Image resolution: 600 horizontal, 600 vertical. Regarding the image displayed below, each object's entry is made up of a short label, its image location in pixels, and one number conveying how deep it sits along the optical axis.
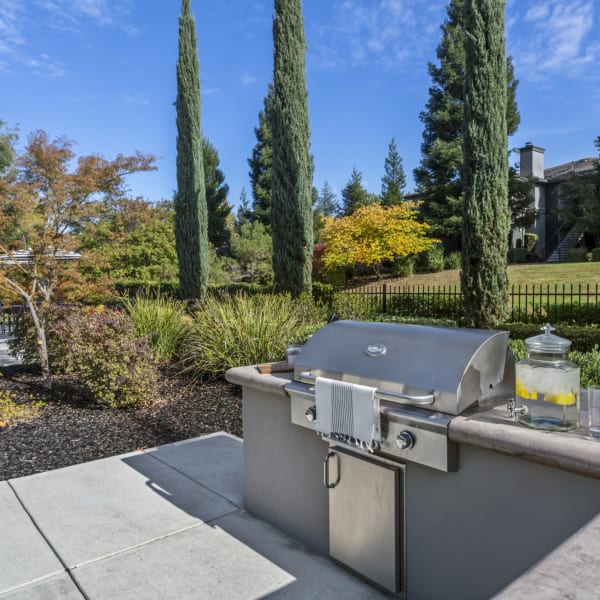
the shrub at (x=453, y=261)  19.88
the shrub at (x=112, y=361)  4.84
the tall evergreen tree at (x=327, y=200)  48.50
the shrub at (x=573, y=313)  9.58
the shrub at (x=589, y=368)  3.79
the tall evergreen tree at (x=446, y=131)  19.59
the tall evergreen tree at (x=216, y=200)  30.22
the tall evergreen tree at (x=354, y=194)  31.78
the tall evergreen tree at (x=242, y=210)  33.01
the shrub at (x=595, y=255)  18.29
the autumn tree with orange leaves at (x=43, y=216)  5.96
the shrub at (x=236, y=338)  5.77
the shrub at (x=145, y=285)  18.47
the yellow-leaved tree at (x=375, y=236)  18.39
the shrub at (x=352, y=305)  8.74
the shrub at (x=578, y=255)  19.31
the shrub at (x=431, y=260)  19.89
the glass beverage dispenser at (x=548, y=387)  1.66
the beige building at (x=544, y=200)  24.06
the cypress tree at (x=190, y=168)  13.59
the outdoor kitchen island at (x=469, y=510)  1.43
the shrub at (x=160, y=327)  6.96
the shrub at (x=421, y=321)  8.15
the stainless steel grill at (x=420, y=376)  1.79
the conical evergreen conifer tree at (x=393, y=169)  34.78
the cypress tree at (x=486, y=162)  8.48
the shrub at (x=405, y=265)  20.00
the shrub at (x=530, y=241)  23.23
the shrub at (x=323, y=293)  10.92
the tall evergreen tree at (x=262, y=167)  28.98
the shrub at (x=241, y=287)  13.94
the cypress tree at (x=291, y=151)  10.88
